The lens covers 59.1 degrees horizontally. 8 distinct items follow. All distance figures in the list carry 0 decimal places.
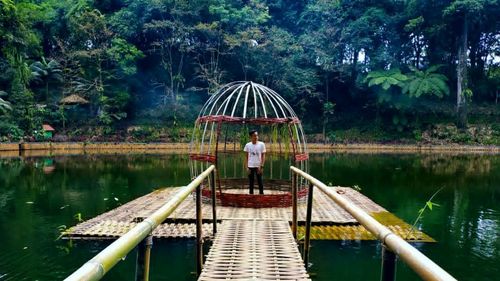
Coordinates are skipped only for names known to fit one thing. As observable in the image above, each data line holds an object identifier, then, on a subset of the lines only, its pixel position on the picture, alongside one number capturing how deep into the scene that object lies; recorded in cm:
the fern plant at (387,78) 2722
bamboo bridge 203
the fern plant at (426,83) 2644
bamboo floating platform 714
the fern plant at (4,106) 2341
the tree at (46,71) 2847
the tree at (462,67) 2721
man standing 876
